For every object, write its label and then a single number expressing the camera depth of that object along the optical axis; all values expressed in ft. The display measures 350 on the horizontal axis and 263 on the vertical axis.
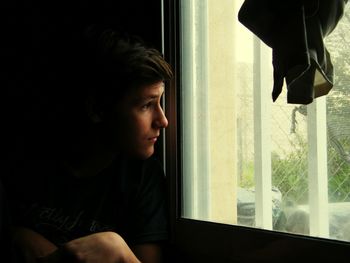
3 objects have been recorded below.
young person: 3.47
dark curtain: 2.29
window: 2.68
